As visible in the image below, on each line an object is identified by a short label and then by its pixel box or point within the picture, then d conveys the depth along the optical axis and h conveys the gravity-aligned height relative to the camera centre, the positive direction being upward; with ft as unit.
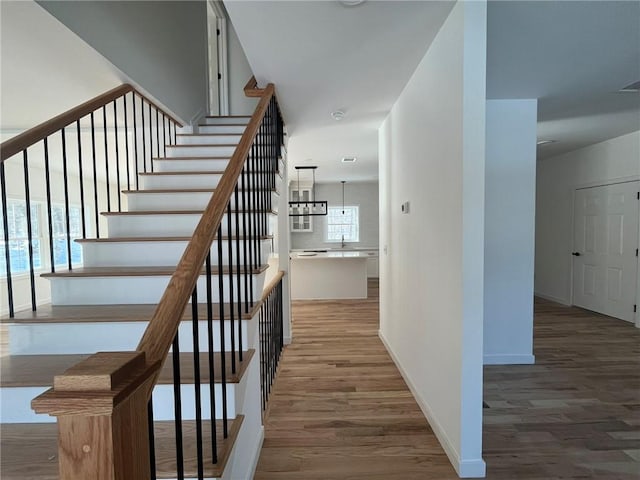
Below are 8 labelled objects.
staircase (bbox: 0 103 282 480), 3.82 -1.82
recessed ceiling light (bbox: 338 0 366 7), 5.42 +3.84
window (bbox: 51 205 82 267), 20.29 -0.21
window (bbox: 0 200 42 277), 17.07 -0.35
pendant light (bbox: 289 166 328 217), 26.42 +1.53
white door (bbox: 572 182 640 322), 14.38 -1.25
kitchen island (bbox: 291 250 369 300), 20.58 -3.38
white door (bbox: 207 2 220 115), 16.02 +8.50
